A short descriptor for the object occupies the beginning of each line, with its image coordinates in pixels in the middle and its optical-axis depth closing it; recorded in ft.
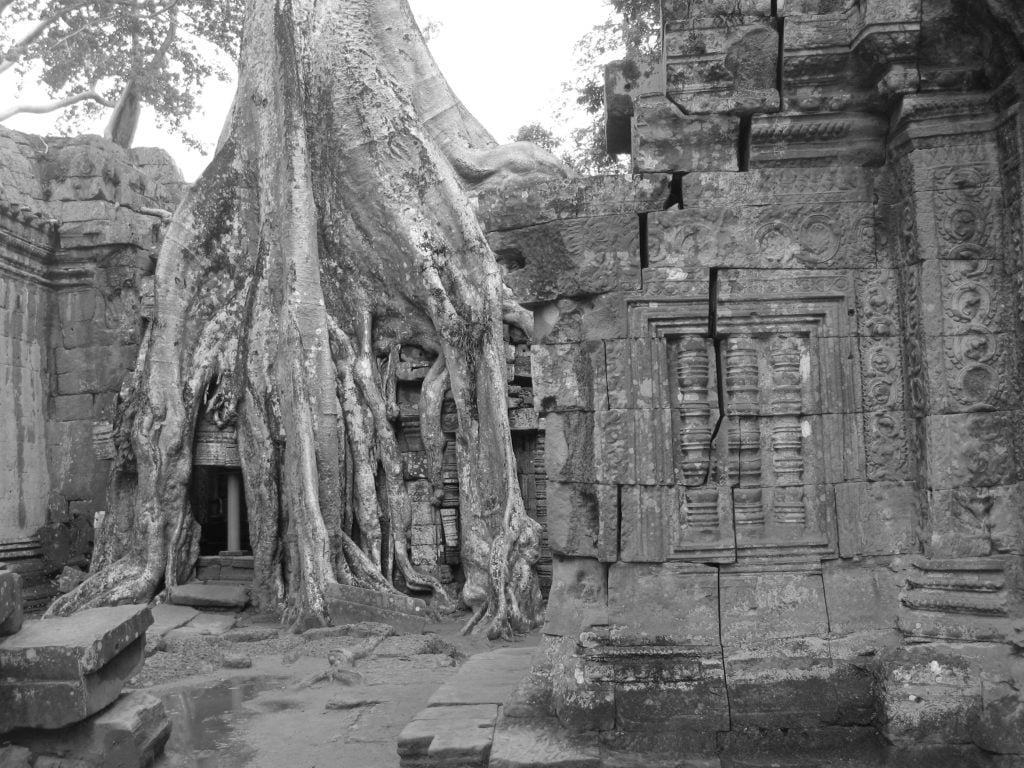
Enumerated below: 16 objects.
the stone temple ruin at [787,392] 11.37
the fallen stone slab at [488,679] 13.30
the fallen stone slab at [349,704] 16.61
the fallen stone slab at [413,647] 20.65
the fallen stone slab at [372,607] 23.35
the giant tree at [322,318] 26.07
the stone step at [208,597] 26.84
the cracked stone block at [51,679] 12.51
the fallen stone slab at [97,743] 12.76
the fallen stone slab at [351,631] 22.43
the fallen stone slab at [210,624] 24.02
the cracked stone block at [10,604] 12.96
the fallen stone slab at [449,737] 11.29
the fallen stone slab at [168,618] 23.63
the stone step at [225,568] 28.94
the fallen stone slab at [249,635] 22.82
